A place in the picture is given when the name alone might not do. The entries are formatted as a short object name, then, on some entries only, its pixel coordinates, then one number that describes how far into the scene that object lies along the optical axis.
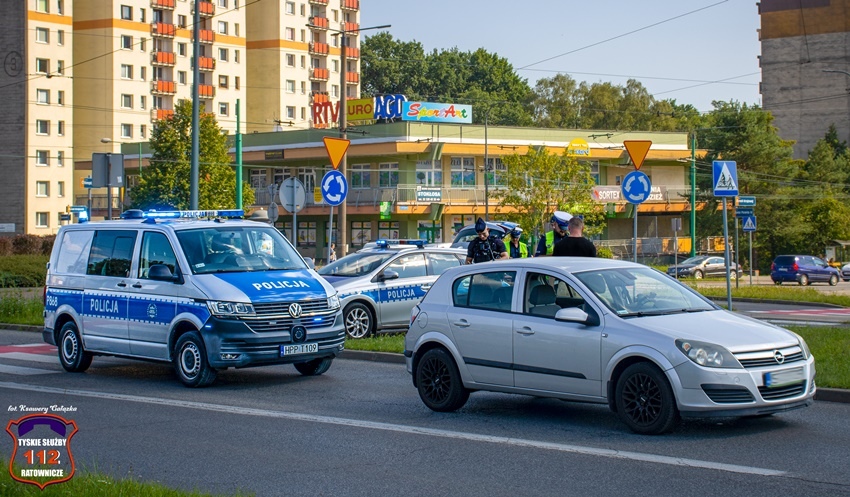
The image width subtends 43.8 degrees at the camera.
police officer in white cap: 14.77
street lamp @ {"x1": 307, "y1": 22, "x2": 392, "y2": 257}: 30.22
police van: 12.63
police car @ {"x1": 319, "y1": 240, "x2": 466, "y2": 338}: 18.33
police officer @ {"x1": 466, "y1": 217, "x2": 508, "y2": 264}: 16.62
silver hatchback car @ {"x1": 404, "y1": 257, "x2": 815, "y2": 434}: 8.80
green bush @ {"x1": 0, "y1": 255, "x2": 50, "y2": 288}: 40.22
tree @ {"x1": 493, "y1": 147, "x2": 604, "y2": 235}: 58.75
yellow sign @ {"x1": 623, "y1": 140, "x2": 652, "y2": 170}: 18.23
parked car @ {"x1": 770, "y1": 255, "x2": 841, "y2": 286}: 55.88
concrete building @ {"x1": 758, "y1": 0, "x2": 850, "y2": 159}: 89.69
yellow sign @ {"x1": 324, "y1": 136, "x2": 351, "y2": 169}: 19.56
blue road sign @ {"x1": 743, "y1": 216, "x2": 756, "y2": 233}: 36.37
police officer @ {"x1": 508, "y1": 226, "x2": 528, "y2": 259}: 19.72
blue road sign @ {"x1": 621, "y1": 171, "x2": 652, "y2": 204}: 18.95
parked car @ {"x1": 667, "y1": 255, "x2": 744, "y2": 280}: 58.60
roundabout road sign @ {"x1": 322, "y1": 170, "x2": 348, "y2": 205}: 19.67
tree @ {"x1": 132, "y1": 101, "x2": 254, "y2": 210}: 56.06
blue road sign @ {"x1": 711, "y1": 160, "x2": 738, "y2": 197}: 18.59
